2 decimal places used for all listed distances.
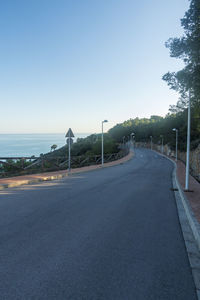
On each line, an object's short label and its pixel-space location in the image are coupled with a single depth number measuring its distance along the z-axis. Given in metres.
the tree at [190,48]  7.57
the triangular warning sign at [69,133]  14.55
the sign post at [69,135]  14.52
